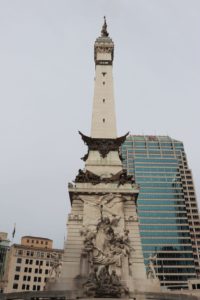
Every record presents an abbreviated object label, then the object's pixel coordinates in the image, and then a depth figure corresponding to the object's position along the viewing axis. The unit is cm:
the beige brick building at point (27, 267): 6306
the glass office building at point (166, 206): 7631
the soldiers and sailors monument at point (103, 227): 2166
